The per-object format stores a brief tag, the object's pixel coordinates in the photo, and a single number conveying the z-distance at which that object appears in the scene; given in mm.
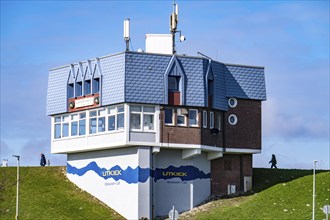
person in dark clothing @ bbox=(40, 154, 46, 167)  94781
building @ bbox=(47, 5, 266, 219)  80312
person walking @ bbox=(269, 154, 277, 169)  96006
